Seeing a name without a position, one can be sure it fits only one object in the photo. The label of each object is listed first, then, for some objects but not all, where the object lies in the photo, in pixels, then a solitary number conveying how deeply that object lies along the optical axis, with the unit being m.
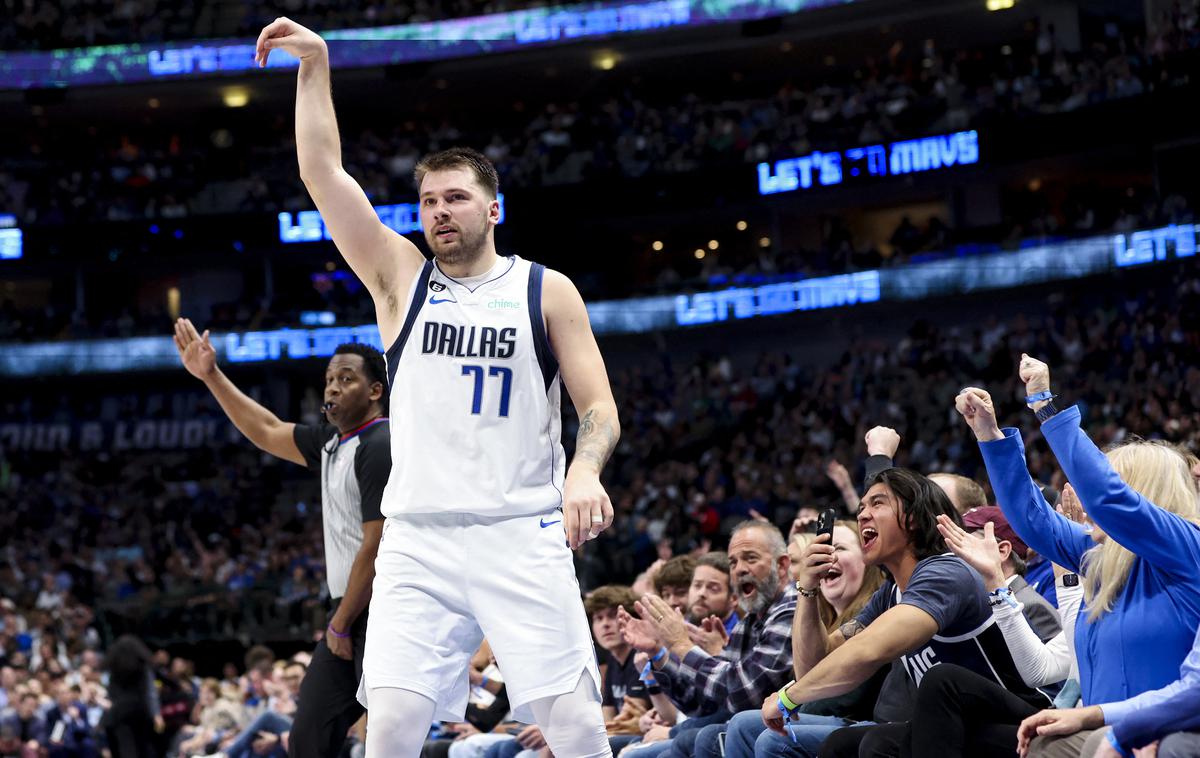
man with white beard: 5.48
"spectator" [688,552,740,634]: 6.54
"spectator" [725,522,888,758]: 5.50
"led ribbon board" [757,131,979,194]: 24.58
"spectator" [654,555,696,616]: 7.12
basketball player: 3.72
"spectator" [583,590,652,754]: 7.29
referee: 5.31
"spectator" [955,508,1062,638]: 5.12
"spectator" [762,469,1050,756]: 4.54
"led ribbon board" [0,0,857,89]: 27.84
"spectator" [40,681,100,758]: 13.04
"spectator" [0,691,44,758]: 12.95
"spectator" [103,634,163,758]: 11.19
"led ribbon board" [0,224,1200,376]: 22.61
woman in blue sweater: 3.87
